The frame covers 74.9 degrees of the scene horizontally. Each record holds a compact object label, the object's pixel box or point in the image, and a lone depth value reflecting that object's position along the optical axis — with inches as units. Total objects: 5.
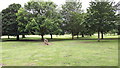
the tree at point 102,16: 798.5
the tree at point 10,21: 1078.0
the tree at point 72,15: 1185.1
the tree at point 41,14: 918.2
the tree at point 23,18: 961.9
